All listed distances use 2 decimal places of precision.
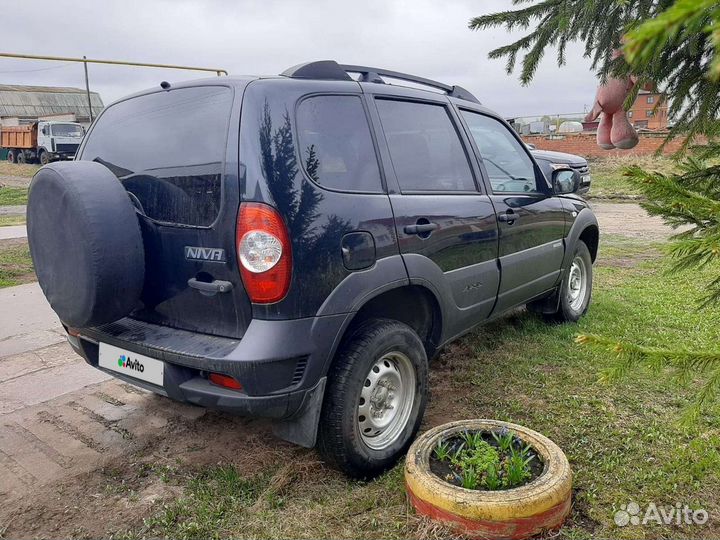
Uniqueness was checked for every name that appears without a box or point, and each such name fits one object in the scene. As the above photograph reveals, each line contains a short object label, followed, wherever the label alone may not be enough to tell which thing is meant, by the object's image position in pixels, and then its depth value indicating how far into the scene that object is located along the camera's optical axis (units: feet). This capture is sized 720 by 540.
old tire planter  6.82
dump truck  88.99
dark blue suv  7.39
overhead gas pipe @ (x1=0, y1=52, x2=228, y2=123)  45.68
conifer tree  2.87
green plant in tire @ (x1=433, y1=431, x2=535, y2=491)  7.45
